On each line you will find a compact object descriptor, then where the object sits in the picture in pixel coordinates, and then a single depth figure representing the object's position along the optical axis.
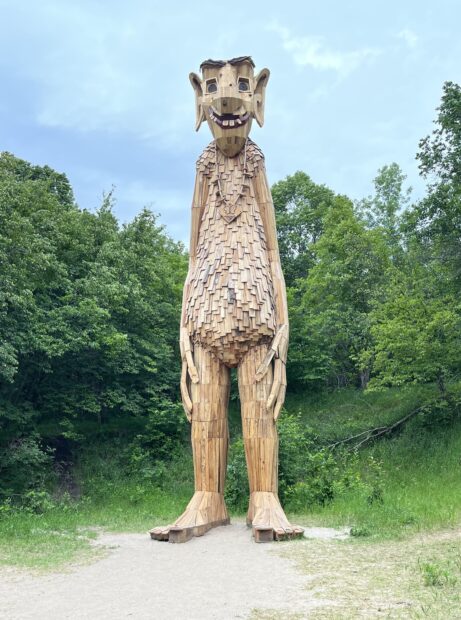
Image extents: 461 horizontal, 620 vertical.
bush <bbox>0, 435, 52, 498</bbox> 10.45
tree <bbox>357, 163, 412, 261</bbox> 24.88
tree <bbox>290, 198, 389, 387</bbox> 17.58
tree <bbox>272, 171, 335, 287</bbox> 22.83
